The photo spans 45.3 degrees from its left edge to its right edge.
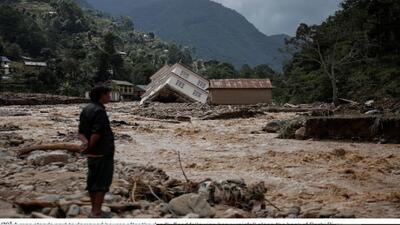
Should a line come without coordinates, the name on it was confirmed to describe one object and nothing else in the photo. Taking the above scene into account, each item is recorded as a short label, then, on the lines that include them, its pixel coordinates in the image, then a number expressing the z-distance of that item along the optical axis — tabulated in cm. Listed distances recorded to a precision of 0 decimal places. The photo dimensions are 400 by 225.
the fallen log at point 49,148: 950
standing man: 470
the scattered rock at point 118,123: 1966
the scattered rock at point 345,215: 504
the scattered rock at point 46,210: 492
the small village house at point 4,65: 5594
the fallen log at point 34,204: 507
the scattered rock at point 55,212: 484
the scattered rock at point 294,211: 538
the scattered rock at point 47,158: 824
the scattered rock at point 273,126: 1689
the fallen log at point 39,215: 456
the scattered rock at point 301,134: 1472
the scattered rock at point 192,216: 475
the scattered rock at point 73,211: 487
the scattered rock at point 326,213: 510
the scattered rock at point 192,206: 500
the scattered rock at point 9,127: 1617
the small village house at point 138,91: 6387
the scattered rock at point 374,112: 1594
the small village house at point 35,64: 6198
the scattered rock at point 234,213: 499
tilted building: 4738
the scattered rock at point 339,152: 1109
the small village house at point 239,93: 4053
